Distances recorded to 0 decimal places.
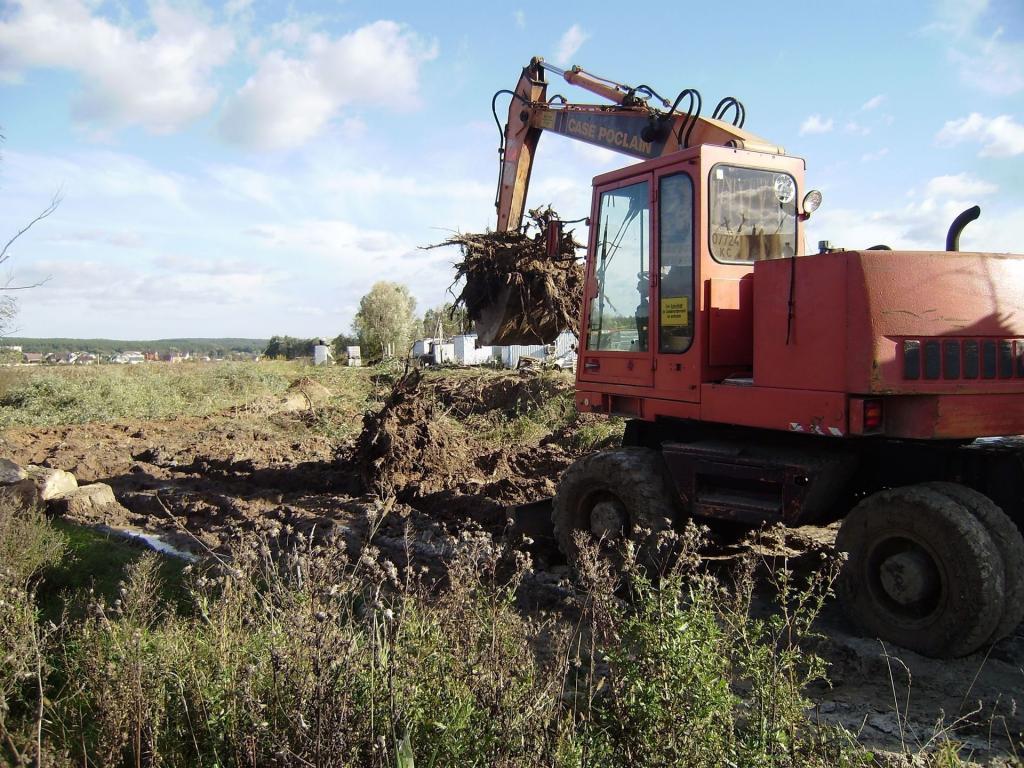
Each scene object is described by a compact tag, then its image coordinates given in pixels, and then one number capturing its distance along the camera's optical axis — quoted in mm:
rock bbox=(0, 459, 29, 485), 8844
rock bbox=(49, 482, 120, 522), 8531
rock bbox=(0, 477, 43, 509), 7753
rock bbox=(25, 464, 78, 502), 9227
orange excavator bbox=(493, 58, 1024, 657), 4578
